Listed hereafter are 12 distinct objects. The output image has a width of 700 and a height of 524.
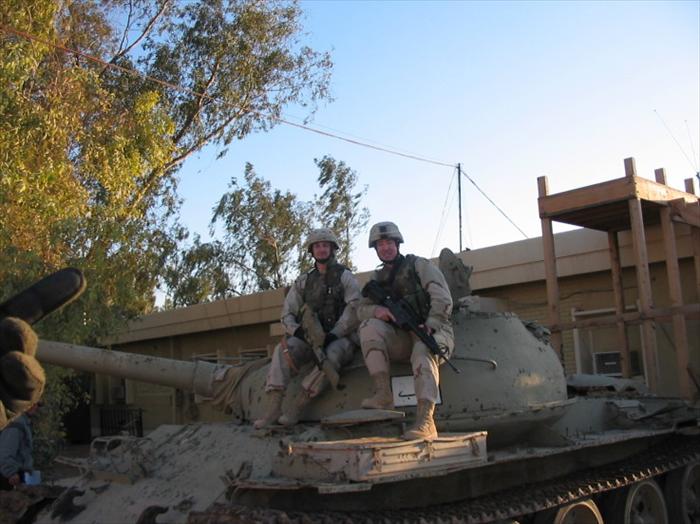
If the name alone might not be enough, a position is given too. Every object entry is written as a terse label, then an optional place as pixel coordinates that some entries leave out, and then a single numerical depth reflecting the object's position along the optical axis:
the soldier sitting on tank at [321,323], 6.76
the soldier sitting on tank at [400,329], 6.19
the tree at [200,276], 31.64
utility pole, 23.20
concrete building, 12.71
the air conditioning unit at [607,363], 13.52
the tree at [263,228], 31.36
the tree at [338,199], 31.98
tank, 5.37
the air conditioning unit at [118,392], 24.27
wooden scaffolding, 10.63
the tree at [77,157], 10.71
